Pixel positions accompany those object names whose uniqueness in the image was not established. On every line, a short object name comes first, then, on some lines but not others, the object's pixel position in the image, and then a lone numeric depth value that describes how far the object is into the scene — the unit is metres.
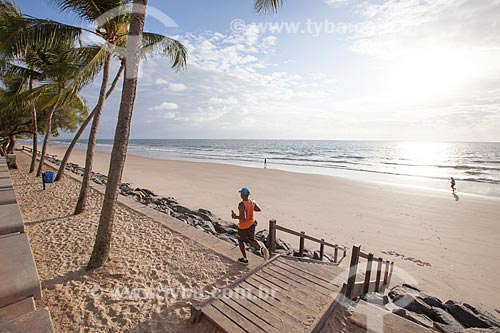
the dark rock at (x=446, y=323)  3.69
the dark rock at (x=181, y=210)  9.32
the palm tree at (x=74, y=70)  6.35
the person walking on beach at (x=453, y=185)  16.78
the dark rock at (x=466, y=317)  4.13
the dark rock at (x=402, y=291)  5.05
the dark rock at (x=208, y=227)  7.31
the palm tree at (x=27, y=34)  5.24
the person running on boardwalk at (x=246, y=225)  4.77
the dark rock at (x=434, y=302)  4.63
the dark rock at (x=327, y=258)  6.63
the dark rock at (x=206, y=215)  8.67
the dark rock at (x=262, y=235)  7.39
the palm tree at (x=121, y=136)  4.04
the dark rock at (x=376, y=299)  4.56
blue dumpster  10.24
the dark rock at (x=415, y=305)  4.24
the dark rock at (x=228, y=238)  6.78
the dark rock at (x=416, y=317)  3.79
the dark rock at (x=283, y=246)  6.84
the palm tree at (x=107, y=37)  6.30
